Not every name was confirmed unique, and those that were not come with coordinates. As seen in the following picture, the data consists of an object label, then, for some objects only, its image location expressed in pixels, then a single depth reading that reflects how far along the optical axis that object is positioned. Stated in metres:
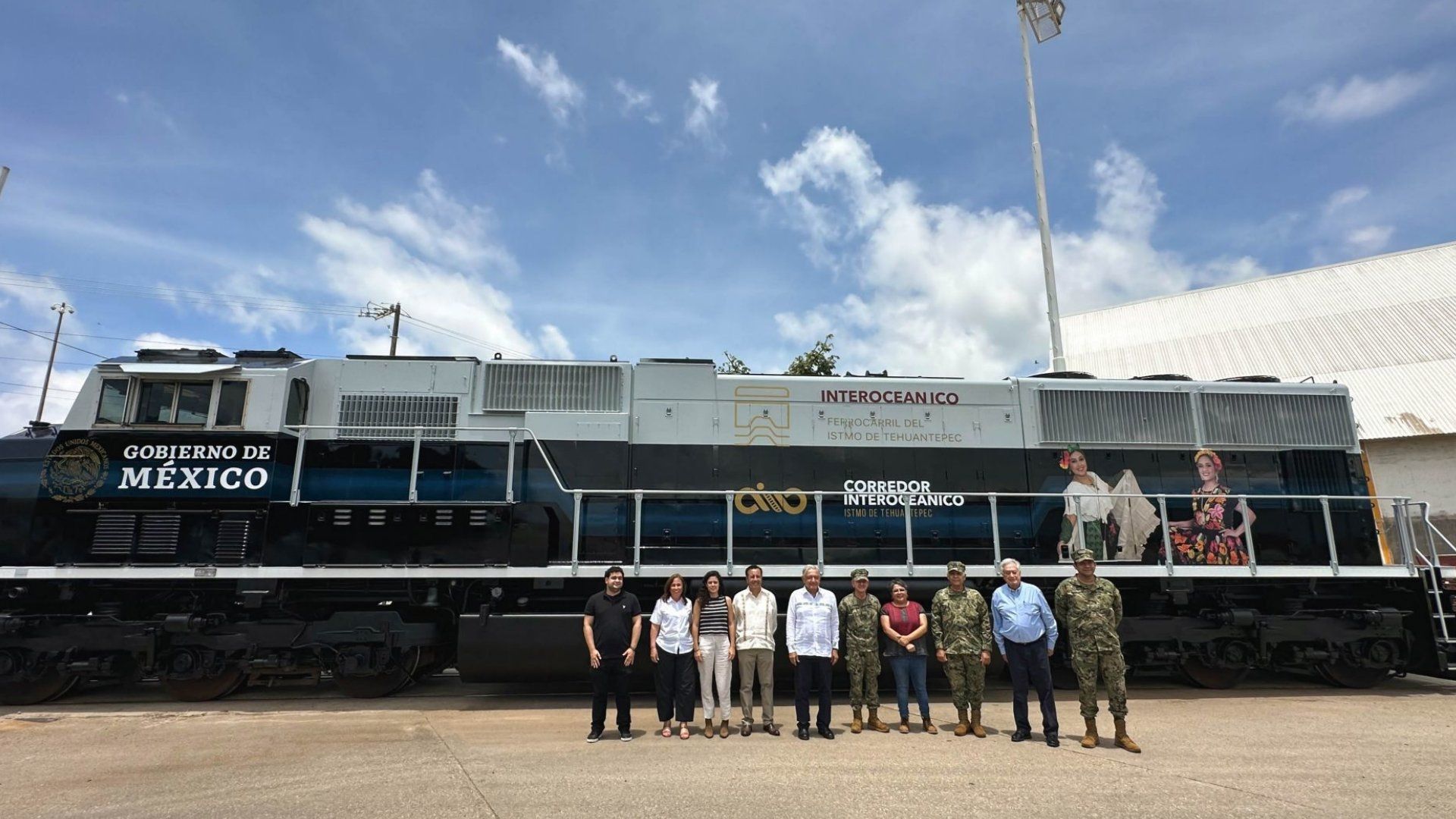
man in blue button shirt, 6.29
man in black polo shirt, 6.38
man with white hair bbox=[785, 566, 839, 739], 6.50
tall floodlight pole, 14.41
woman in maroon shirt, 6.70
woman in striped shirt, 6.66
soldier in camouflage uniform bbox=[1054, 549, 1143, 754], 6.11
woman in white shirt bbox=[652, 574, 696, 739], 6.59
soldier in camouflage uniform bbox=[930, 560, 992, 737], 6.55
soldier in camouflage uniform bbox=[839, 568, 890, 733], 6.70
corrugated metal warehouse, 22.17
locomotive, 7.57
